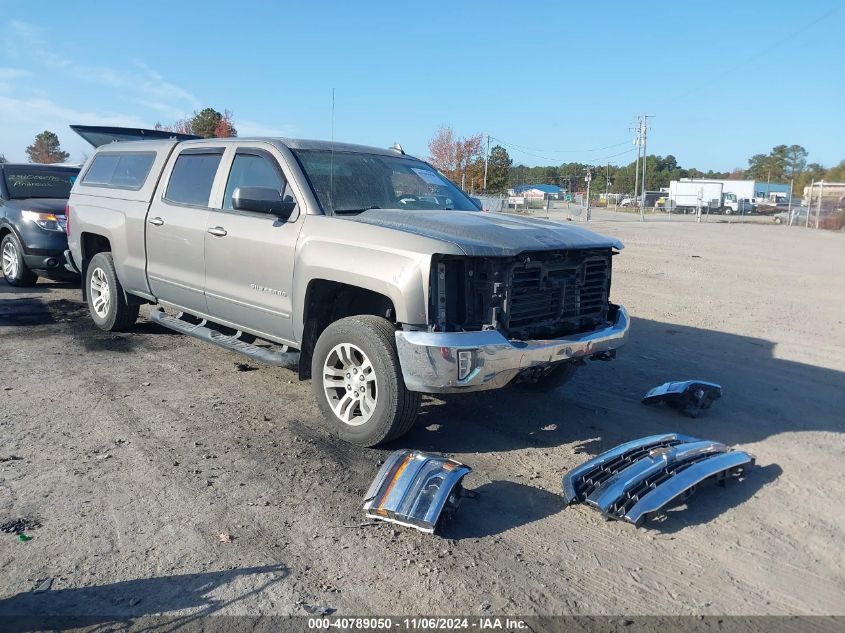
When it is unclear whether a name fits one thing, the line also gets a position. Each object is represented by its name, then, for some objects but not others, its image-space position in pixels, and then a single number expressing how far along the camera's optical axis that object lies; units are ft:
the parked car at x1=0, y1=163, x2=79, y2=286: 32.22
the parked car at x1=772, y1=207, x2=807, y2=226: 134.72
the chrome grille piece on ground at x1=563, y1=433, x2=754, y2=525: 12.27
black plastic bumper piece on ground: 17.93
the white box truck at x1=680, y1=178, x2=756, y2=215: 206.80
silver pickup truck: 13.79
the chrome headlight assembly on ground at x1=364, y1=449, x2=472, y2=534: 11.55
